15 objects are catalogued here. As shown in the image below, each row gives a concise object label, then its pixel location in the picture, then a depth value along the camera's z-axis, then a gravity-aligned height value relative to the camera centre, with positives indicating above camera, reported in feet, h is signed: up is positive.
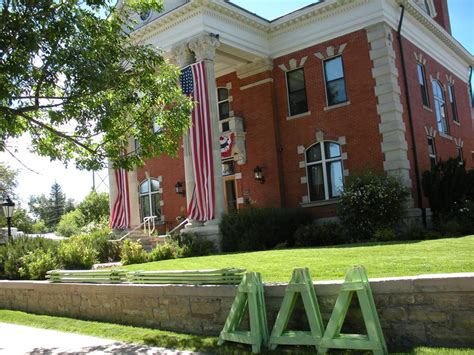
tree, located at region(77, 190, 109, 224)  174.40 +10.27
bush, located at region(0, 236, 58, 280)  48.34 -0.93
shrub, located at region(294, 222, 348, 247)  56.49 -2.07
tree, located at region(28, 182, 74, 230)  339.16 +23.30
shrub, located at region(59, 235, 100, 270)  49.73 -1.82
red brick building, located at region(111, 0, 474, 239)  63.87 +17.08
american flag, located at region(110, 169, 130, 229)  75.10 +4.41
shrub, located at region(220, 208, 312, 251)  58.44 -0.78
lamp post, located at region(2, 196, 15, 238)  59.82 +4.15
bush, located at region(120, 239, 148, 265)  54.80 -2.39
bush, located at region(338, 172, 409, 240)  55.77 +0.87
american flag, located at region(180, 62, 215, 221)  63.05 +10.83
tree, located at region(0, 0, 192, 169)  26.12 +8.77
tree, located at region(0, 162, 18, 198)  153.53 +20.50
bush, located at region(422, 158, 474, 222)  59.98 +2.41
